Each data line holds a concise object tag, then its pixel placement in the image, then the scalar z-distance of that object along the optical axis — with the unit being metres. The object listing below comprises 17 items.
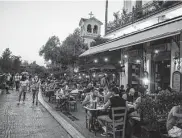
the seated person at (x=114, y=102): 6.03
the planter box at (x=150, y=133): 5.45
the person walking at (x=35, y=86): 13.16
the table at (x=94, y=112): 6.86
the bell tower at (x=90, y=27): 42.33
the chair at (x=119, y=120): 5.82
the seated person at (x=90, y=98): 7.82
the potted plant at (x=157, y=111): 5.48
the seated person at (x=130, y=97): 9.55
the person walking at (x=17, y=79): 22.25
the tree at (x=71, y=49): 25.02
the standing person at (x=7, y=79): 21.44
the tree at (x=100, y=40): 18.12
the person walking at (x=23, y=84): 13.37
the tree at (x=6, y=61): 37.81
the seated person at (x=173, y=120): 4.75
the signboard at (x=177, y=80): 9.83
